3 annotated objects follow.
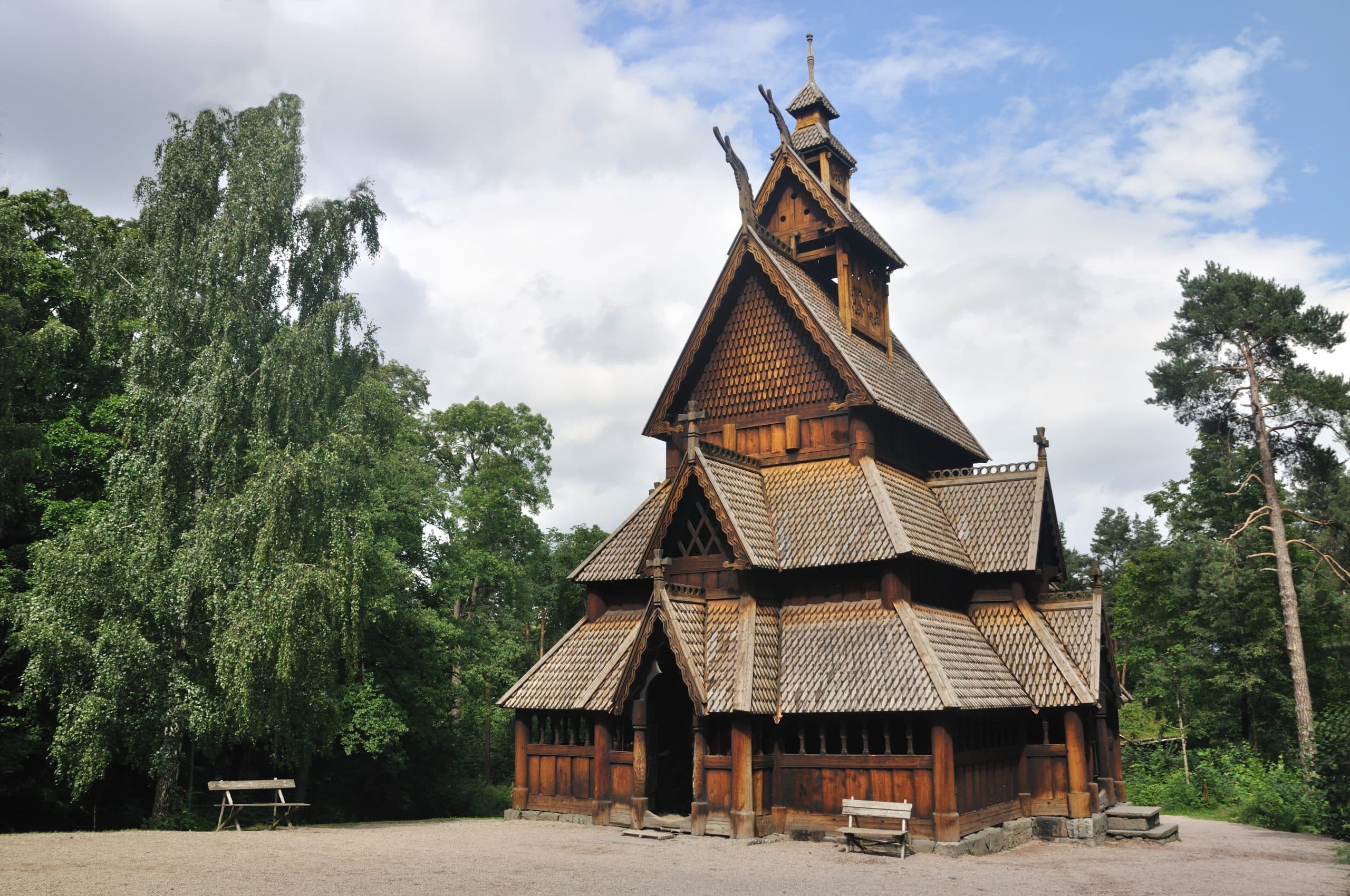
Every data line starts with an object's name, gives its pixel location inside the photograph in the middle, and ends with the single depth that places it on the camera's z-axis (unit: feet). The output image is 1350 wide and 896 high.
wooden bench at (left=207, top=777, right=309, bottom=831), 63.67
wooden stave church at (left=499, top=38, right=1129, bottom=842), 58.85
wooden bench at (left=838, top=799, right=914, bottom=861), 53.67
